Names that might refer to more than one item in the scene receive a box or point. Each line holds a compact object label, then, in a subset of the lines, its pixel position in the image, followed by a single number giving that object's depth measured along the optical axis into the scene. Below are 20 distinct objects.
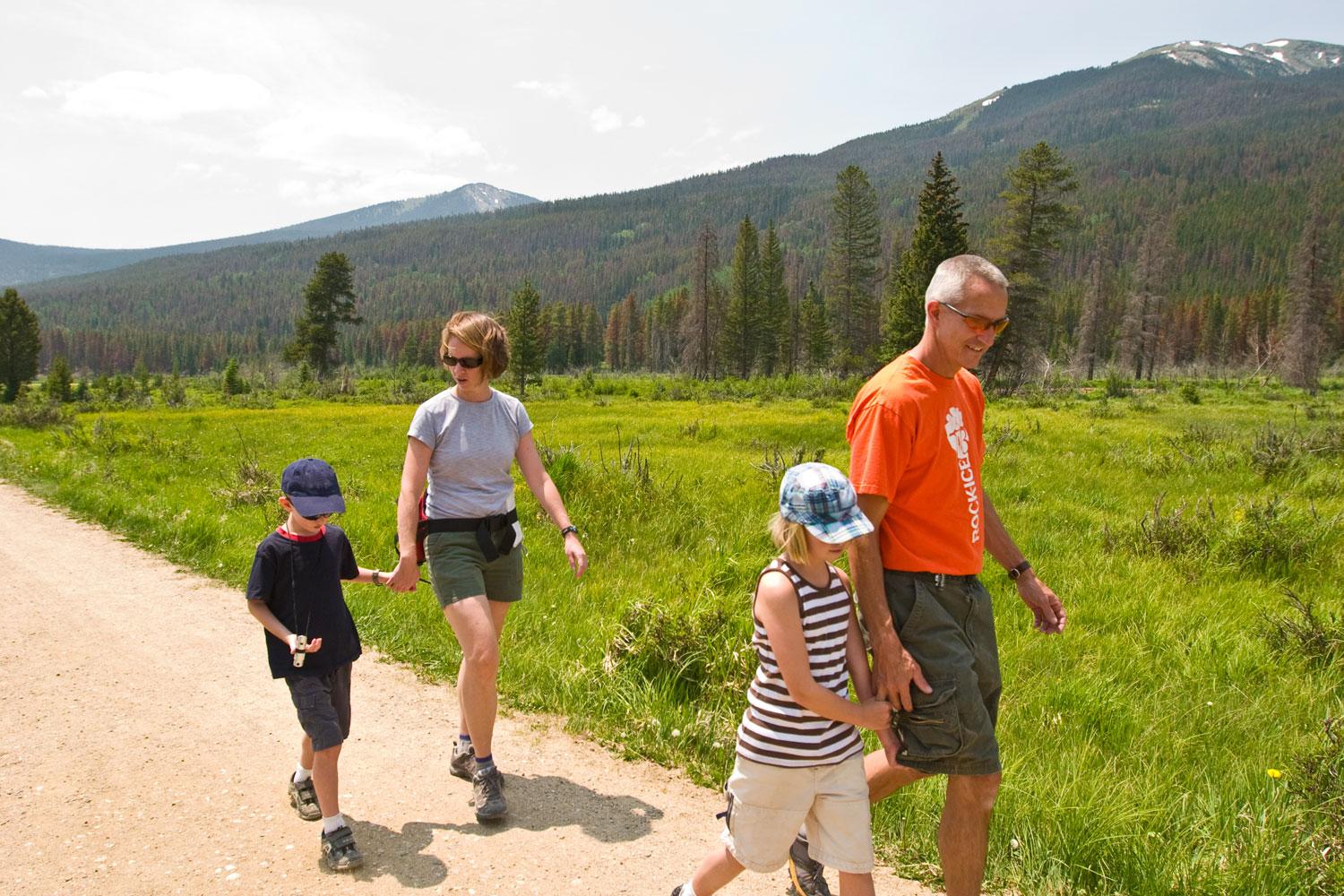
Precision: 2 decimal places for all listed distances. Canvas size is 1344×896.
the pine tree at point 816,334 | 73.12
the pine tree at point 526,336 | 55.95
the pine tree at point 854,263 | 59.66
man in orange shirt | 2.47
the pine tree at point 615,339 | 120.62
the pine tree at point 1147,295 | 68.88
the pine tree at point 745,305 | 66.88
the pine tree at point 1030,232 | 39.94
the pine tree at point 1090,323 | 72.69
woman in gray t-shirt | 3.57
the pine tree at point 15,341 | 50.47
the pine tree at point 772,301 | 69.50
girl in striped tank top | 2.33
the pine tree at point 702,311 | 65.57
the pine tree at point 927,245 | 36.06
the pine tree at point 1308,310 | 49.34
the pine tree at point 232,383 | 54.28
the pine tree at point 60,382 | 47.56
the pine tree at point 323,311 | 57.25
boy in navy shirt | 3.26
